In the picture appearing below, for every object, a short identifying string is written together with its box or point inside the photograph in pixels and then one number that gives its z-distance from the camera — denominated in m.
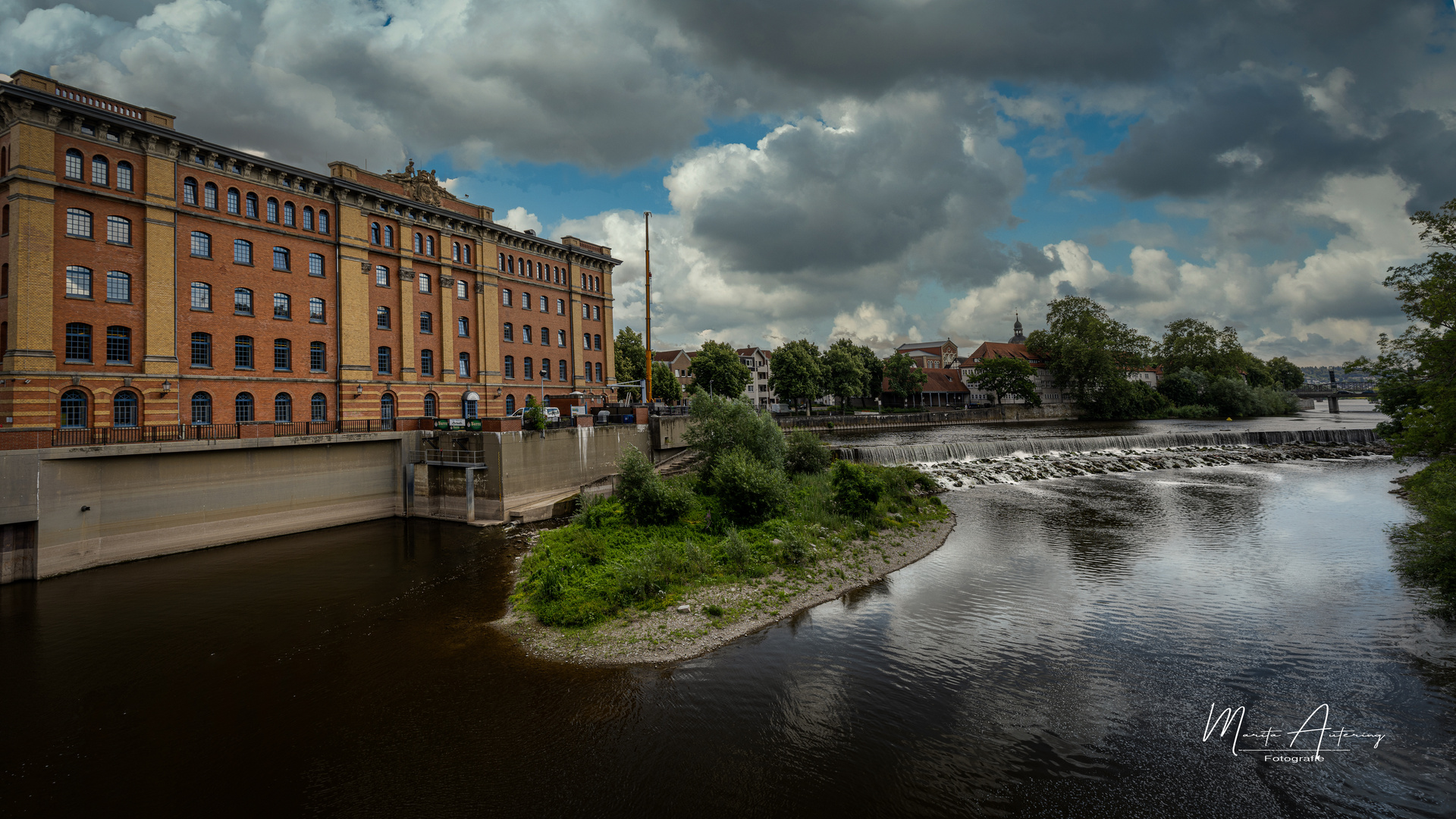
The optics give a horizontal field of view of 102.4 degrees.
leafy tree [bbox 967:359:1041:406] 92.19
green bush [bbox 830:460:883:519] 24.69
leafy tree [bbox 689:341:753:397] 77.38
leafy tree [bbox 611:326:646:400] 70.44
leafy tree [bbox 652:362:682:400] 77.00
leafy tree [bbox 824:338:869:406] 88.06
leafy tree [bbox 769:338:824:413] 80.75
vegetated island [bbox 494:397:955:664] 14.98
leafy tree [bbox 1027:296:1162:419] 88.25
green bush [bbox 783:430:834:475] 31.52
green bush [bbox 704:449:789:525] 22.89
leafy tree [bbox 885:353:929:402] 101.94
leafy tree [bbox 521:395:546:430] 32.44
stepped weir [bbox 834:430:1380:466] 43.88
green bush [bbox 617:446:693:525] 22.64
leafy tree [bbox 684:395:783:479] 28.14
